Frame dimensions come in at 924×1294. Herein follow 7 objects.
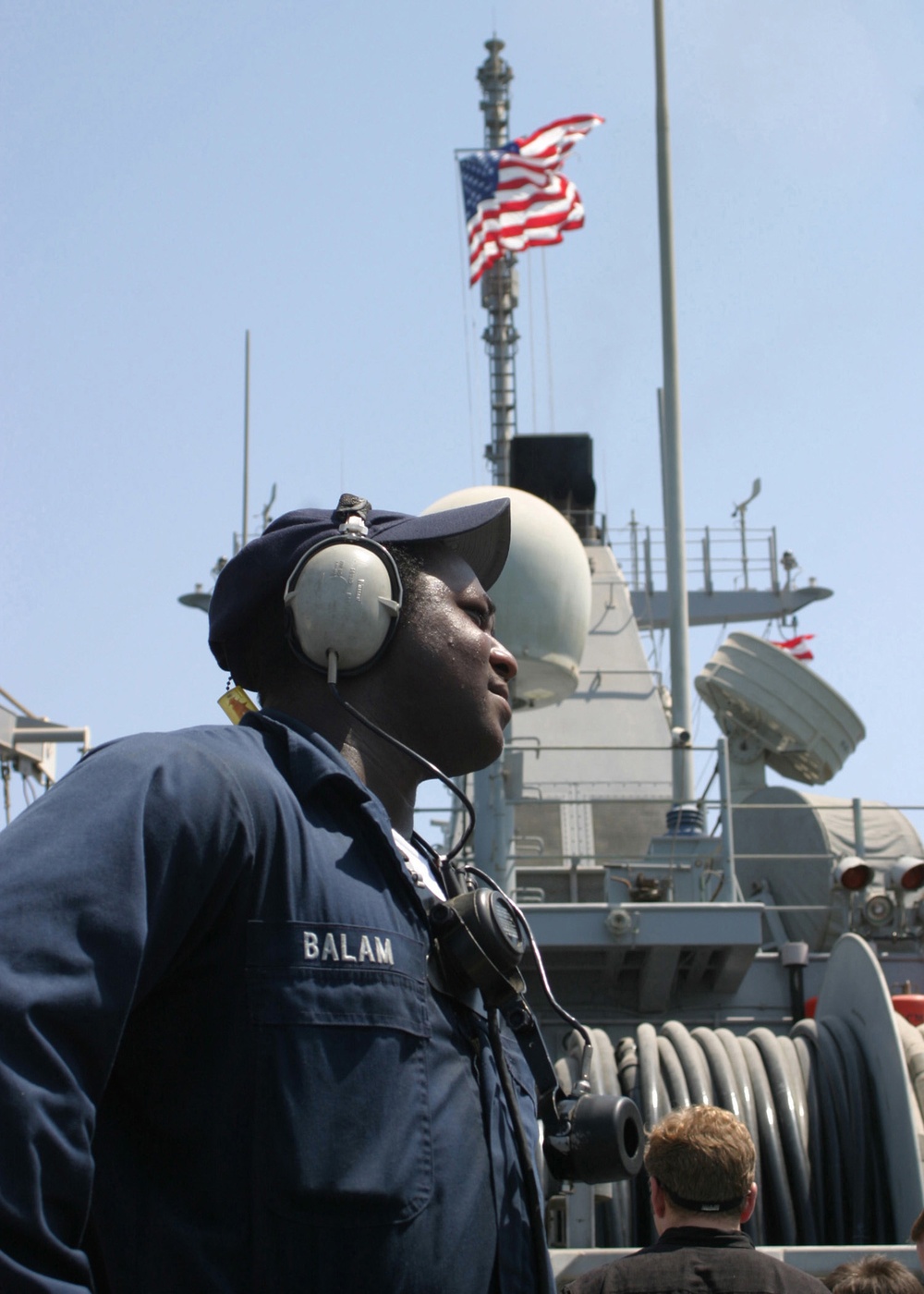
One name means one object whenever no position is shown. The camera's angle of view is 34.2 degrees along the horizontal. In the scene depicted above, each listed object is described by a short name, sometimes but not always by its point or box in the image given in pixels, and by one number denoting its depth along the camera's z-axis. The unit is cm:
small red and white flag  1931
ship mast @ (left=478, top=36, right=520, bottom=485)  1983
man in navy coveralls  131
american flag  1772
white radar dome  872
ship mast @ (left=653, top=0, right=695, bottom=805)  1057
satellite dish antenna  1284
